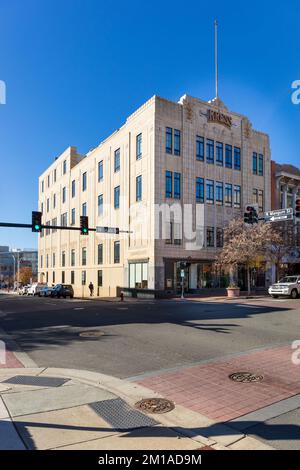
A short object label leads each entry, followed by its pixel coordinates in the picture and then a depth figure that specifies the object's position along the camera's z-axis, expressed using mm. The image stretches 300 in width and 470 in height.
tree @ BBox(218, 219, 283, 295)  34375
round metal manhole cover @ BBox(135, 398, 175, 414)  5699
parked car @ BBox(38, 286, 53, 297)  45881
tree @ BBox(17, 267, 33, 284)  106938
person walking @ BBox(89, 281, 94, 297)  45500
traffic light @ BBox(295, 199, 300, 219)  21566
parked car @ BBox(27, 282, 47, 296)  51409
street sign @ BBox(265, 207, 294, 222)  23766
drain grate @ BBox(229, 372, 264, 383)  7207
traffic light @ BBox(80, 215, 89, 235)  26375
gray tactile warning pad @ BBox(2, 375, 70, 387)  6946
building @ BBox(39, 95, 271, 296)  37712
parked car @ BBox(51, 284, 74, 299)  43781
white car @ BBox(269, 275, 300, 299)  28516
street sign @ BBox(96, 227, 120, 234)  30536
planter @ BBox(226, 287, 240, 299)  33809
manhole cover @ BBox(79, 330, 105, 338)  12016
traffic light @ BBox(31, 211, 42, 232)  23312
